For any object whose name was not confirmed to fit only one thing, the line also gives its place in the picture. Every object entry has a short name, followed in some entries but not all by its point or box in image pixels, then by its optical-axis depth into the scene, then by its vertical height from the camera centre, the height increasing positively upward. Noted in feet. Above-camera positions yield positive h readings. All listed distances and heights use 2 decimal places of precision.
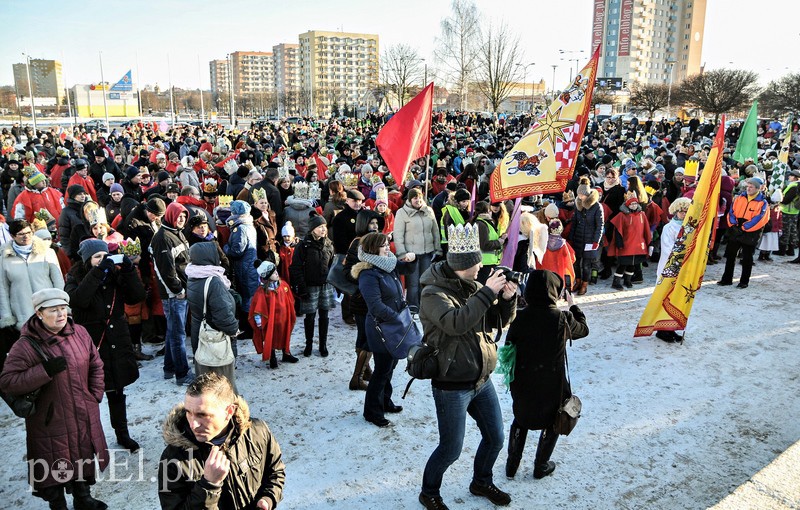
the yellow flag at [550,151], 20.59 +0.12
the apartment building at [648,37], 346.54 +76.64
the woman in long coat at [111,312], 13.76 -4.18
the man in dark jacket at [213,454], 7.13 -4.06
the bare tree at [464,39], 144.46 +29.83
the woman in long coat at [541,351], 12.00 -4.35
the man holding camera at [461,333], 10.28 -3.55
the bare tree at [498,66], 136.98 +21.77
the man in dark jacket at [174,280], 17.90 -4.28
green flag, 39.46 +1.09
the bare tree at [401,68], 170.19 +26.02
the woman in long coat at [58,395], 10.69 -5.07
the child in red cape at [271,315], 18.99 -5.70
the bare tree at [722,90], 157.07 +19.54
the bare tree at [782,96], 134.31 +15.85
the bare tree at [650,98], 175.94 +18.80
